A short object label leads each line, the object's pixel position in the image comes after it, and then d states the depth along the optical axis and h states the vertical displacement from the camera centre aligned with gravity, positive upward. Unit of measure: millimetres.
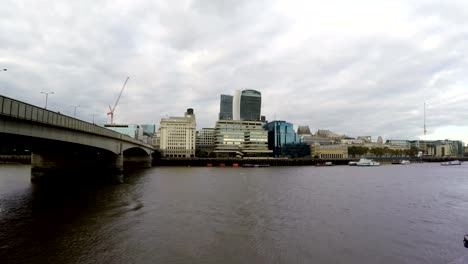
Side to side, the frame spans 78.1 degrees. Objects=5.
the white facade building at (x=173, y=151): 196625 -2068
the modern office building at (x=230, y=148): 194125 +1033
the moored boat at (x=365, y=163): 139875 -5548
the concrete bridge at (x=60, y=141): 24078 +698
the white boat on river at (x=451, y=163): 153575 -5162
